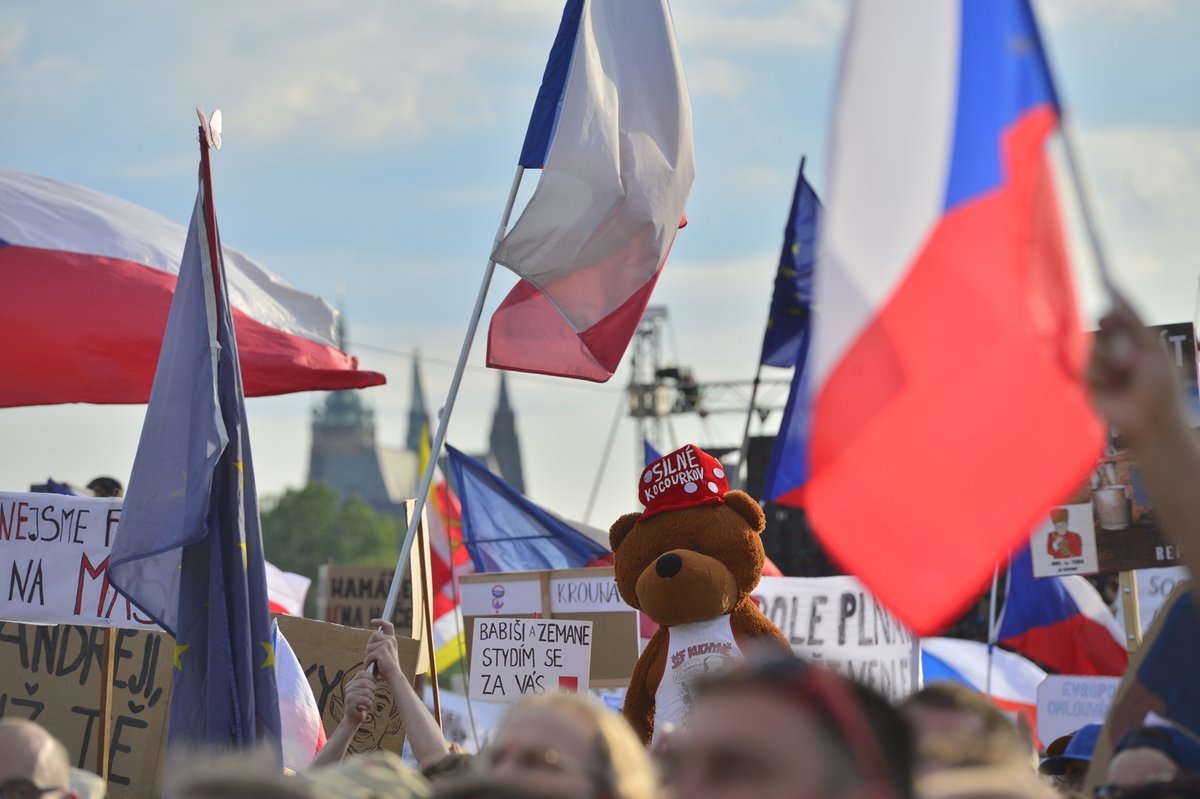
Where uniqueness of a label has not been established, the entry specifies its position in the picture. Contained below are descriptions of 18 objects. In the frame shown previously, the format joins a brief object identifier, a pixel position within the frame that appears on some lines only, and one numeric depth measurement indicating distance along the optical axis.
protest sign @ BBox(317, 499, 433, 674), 26.69
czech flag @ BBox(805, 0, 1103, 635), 5.84
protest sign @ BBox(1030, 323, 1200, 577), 16.75
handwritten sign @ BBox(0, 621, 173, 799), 13.86
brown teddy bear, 11.74
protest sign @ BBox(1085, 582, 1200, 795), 6.92
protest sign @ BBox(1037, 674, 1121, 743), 20.69
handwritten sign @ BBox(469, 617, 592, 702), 16.34
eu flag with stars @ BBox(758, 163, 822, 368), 23.00
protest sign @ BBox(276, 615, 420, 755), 14.40
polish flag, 14.82
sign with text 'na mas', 13.66
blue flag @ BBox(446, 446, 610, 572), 22.11
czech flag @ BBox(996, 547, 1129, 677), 23.86
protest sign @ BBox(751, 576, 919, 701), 17.78
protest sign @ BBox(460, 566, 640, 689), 17.70
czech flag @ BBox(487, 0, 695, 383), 13.18
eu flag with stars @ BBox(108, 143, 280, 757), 10.67
